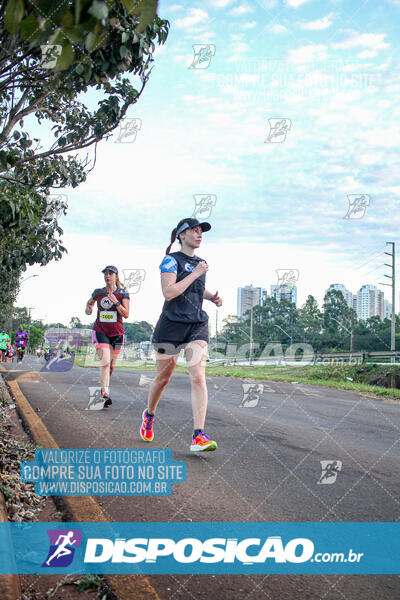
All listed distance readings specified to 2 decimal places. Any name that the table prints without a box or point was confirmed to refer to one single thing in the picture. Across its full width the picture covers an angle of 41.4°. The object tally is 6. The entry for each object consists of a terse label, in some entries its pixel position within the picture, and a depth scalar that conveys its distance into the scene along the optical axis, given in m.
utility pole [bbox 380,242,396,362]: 43.94
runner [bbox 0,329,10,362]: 21.06
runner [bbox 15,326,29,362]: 22.69
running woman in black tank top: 4.24
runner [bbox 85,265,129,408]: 7.21
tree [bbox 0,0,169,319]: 1.47
